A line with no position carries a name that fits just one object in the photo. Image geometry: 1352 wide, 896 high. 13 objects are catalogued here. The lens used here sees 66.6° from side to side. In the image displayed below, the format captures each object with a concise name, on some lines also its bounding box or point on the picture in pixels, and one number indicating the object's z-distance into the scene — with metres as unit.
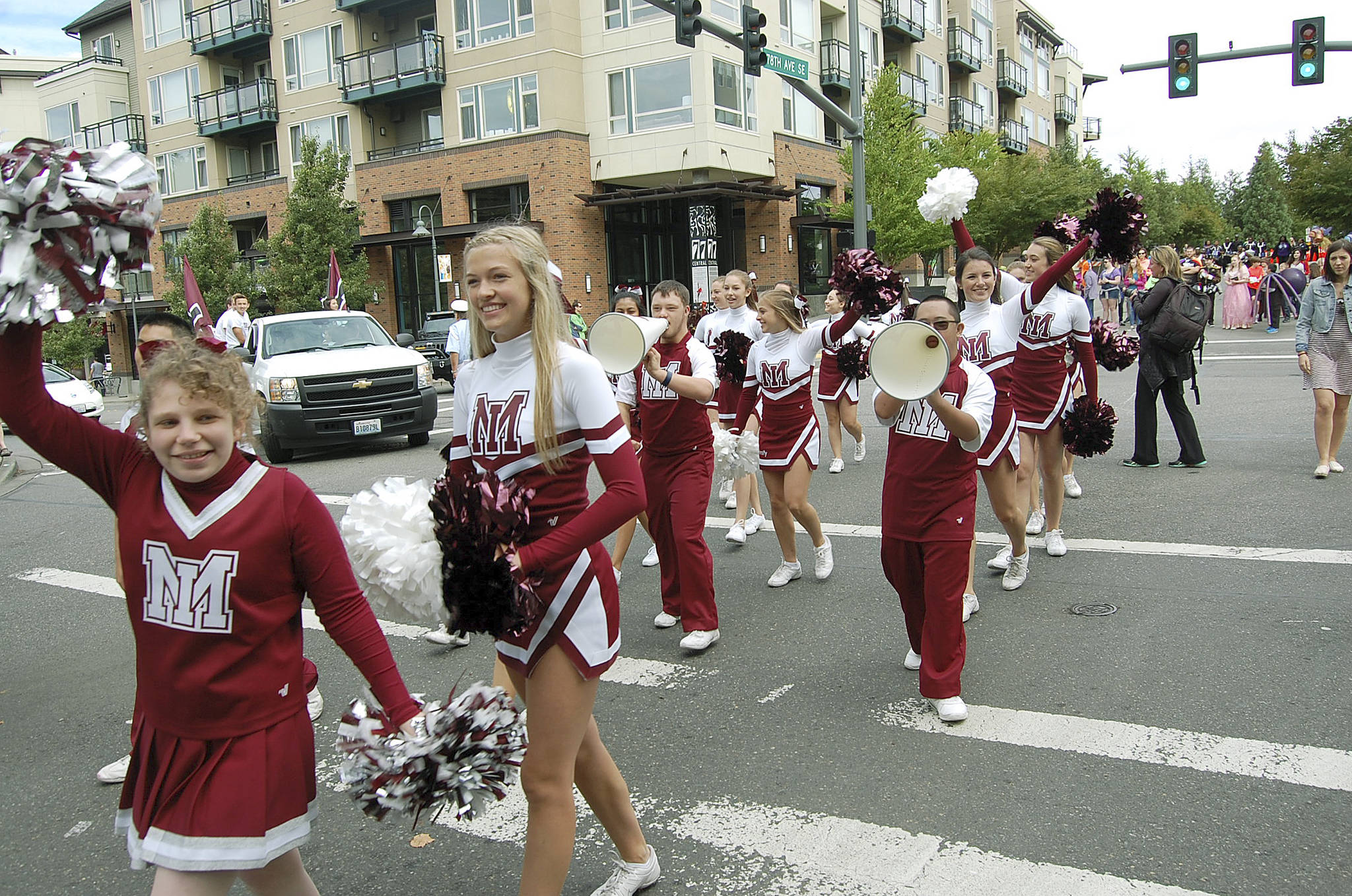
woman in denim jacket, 8.38
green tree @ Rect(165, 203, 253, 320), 32.38
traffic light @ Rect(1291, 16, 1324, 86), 17.95
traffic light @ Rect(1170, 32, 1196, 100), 18.83
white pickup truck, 12.68
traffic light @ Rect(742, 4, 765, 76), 15.74
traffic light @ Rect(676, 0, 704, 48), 14.37
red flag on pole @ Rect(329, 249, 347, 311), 21.00
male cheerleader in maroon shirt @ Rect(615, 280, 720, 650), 5.29
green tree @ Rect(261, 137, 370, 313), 31.45
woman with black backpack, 9.38
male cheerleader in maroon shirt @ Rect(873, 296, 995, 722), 4.25
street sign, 15.77
